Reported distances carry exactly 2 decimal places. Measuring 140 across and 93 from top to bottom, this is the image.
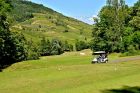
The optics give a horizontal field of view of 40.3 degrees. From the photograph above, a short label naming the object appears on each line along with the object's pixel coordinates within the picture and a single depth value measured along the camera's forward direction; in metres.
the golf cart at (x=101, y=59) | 35.10
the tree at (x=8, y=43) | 32.86
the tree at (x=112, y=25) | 58.13
